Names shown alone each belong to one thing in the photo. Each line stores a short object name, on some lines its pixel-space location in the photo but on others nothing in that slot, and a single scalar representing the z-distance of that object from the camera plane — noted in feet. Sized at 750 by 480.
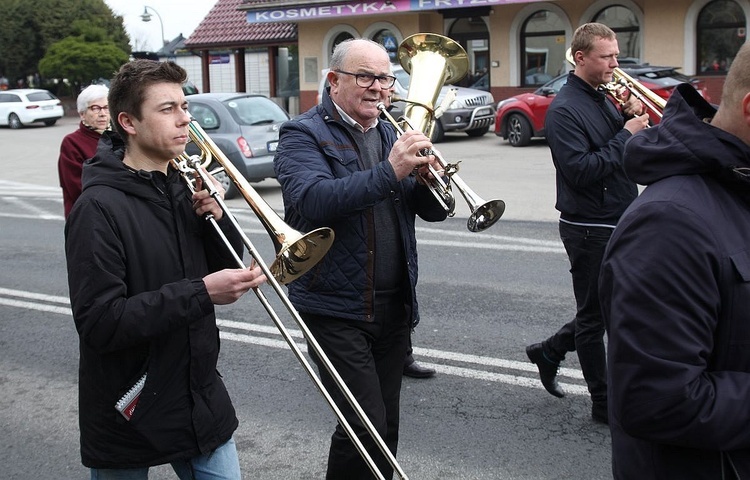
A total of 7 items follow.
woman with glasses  20.26
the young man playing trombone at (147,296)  8.63
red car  57.31
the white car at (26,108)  111.34
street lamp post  166.09
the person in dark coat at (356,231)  11.12
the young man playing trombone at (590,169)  14.99
